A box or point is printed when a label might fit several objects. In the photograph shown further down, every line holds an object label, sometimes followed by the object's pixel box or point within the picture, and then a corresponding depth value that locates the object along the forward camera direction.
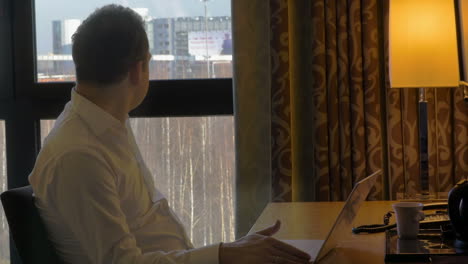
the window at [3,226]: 3.43
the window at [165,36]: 3.31
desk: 1.66
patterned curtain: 2.92
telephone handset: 1.89
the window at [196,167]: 3.31
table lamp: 2.54
